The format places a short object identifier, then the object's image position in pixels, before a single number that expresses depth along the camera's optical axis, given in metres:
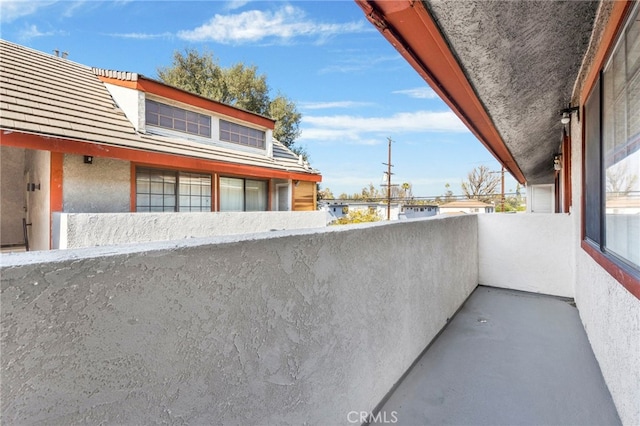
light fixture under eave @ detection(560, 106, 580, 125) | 4.47
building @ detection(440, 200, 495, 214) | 28.81
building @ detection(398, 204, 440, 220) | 30.82
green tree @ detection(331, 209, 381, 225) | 14.84
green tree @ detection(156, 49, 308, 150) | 19.81
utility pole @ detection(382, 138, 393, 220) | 22.17
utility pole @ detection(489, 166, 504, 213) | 23.23
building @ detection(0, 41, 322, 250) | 5.64
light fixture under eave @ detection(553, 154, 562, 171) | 8.45
